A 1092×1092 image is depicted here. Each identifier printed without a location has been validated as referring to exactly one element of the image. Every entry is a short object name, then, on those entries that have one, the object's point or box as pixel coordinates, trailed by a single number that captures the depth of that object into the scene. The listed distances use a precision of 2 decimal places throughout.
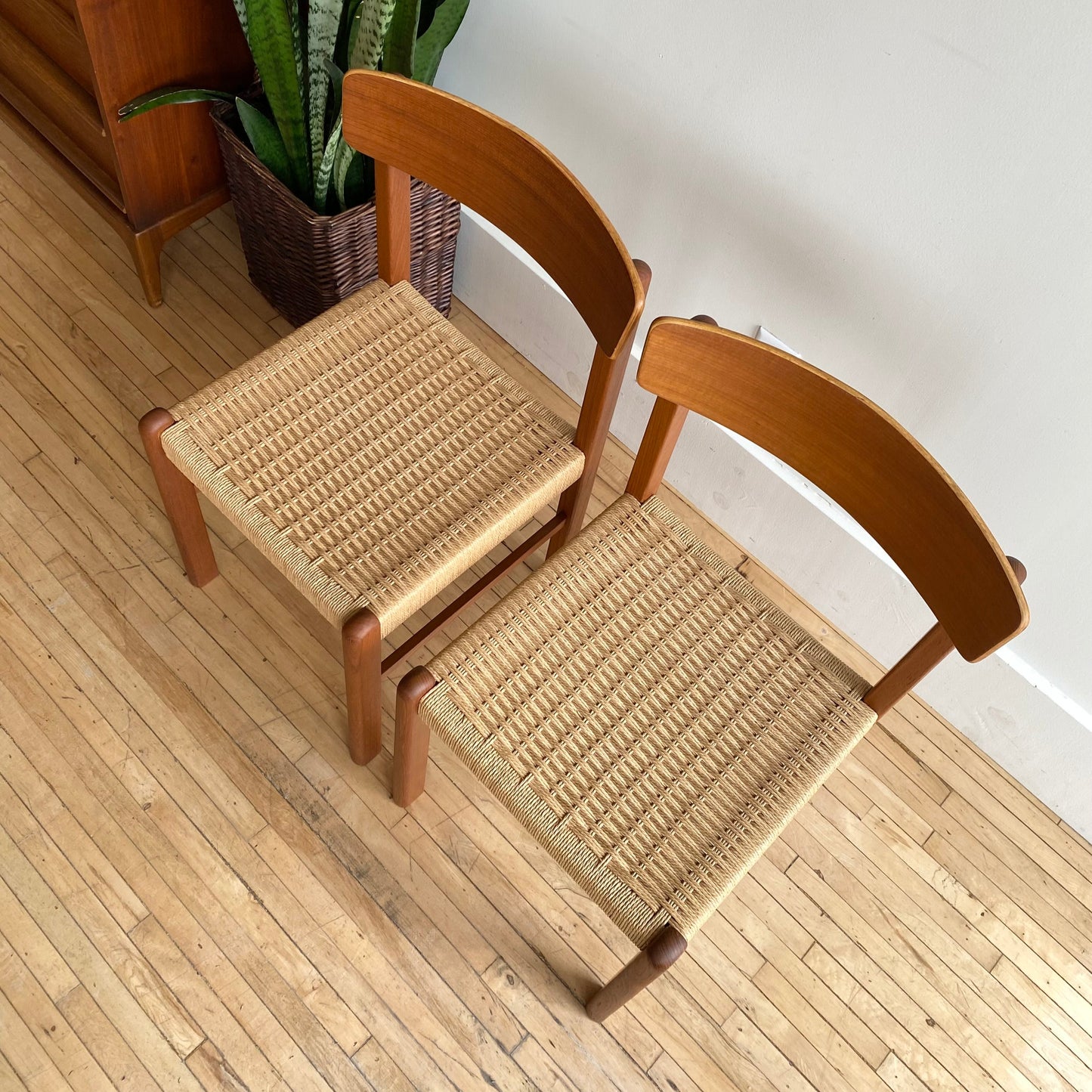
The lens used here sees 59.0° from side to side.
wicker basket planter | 1.50
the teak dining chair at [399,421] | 1.12
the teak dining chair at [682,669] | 0.98
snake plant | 1.31
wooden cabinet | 1.39
